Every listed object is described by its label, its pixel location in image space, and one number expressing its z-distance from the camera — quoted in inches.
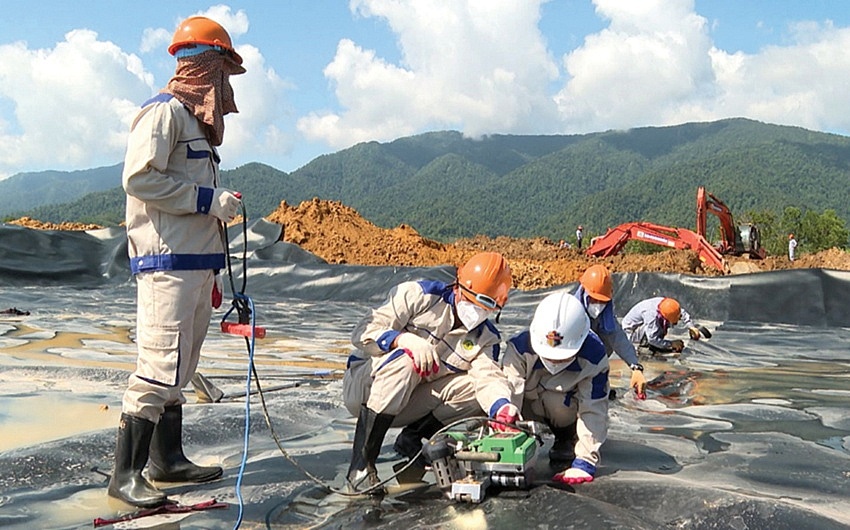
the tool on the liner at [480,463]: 101.5
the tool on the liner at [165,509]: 97.5
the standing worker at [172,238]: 105.7
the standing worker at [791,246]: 1011.3
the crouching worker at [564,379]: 120.6
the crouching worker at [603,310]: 191.0
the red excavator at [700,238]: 637.9
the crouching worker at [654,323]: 272.5
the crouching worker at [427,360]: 116.0
